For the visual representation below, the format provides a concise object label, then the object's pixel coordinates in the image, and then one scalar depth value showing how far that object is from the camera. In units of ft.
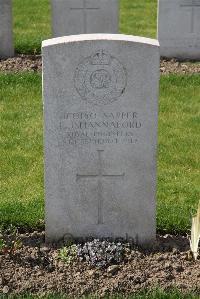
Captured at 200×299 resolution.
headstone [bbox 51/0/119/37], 32.55
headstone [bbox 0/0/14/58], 31.96
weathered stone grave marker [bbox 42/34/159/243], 15.57
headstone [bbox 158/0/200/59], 33.06
